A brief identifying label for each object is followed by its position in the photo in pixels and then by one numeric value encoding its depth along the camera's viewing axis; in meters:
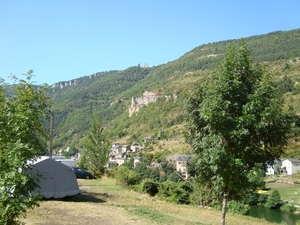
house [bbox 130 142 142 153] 114.81
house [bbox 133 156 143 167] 89.95
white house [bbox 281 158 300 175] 79.31
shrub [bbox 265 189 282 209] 48.12
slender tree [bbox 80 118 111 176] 30.48
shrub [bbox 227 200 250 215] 18.68
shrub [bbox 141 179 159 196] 22.53
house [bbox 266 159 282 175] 80.31
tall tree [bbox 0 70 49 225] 5.19
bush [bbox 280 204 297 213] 44.97
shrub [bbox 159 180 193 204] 21.36
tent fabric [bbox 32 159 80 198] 15.61
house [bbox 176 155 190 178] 67.66
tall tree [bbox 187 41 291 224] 7.96
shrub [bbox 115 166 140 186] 24.45
